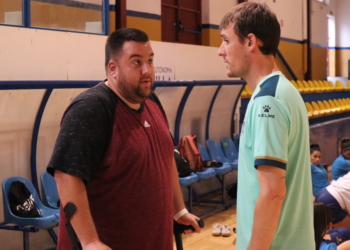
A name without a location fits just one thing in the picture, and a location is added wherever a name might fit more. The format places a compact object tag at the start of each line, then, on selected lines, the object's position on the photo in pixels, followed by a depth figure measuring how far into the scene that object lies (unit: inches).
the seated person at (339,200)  191.6
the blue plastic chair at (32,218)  162.6
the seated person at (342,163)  256.7
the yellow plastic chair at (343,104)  488.2
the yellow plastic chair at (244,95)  337.4
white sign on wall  250.7
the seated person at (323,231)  144.8
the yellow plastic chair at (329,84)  559.9
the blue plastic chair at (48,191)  186.7
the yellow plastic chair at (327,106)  455.5
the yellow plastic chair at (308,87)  468.0
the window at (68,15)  205.3
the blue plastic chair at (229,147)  296.7
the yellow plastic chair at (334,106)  459.6
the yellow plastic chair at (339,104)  476.3
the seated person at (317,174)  247.9
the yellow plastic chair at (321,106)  455.8
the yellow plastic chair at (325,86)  507.7
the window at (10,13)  191.3
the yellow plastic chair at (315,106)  443.0
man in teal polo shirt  63.4
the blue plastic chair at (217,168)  256.6
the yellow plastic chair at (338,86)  536.3
